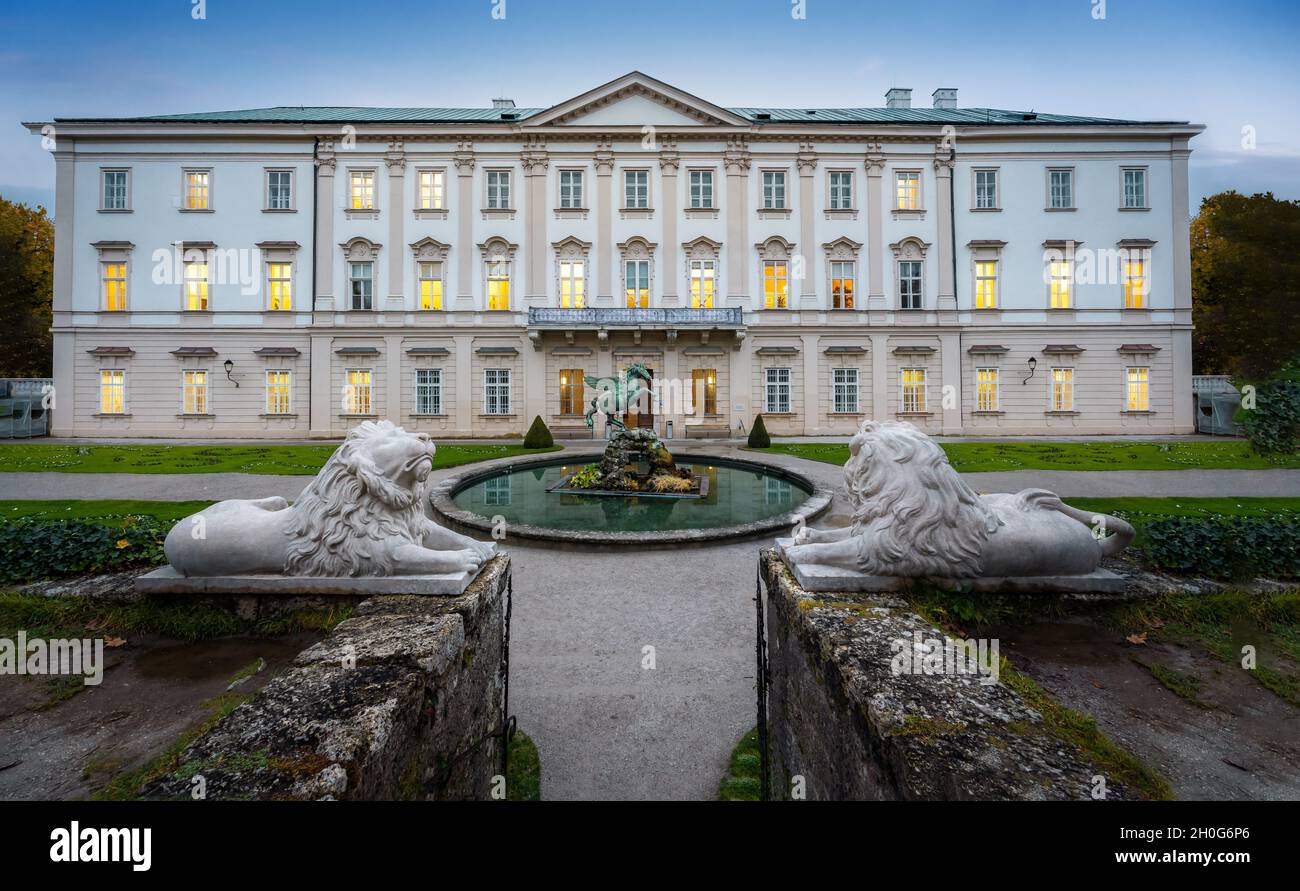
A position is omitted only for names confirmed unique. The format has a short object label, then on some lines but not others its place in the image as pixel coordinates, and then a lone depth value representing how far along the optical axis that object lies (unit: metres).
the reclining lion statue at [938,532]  2.97
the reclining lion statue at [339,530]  2.99
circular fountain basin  7.34
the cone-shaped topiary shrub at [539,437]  19.28
